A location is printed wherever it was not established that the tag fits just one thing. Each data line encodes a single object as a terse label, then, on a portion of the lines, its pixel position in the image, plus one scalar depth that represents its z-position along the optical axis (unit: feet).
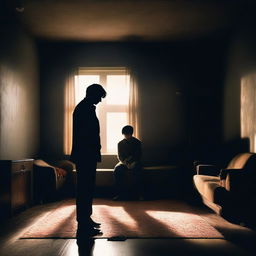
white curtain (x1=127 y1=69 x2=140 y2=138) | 24.58
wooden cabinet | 14.79
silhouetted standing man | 10.97
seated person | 20.83
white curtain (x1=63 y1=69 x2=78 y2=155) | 24.36
